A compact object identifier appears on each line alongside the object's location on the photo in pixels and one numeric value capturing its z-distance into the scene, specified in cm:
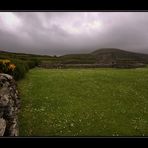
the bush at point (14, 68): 762
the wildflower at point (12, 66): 762
